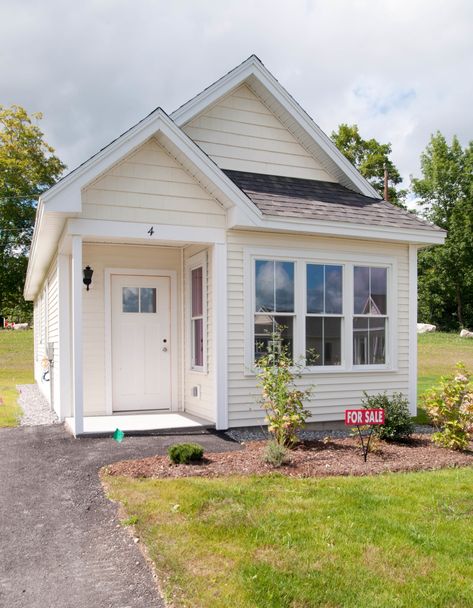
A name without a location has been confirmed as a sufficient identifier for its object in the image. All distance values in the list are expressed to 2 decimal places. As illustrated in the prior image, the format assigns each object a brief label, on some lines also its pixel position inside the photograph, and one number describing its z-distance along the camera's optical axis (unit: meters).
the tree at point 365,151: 34.00
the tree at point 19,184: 28.53
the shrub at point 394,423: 7.52
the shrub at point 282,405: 6.68
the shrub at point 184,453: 6.13
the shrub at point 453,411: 6.98
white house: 7.72
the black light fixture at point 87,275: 8.75
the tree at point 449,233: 36.91
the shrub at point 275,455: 6.09
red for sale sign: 6.25
